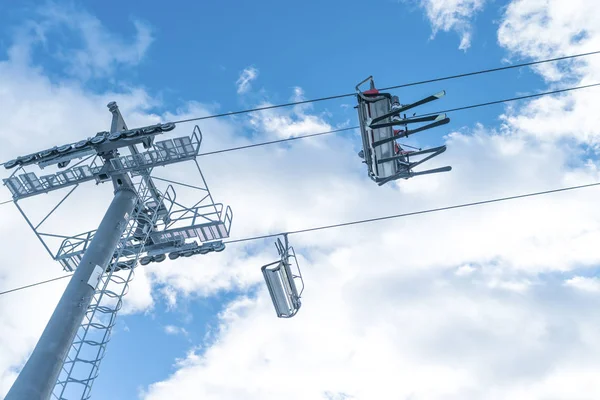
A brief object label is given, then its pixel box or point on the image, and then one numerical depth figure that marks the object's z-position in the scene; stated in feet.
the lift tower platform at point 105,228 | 43.75
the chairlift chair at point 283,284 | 50.78
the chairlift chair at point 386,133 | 49.67
